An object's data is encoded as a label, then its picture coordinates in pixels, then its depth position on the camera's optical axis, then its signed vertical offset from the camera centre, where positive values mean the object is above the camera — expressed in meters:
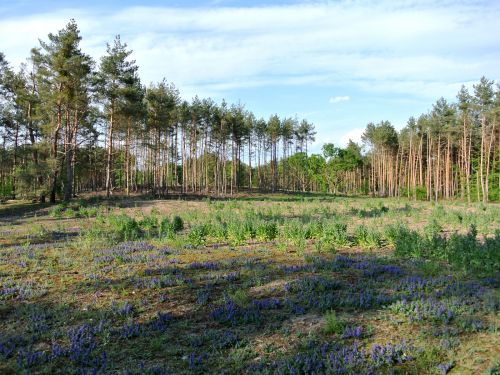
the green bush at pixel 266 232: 13.63 -1.69
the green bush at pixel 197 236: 13.02 -1.75
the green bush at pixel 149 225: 17.80 -1.83
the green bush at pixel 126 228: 15.17 -1.79
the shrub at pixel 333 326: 5.80 -2.10
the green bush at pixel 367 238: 11.76 -1.73
